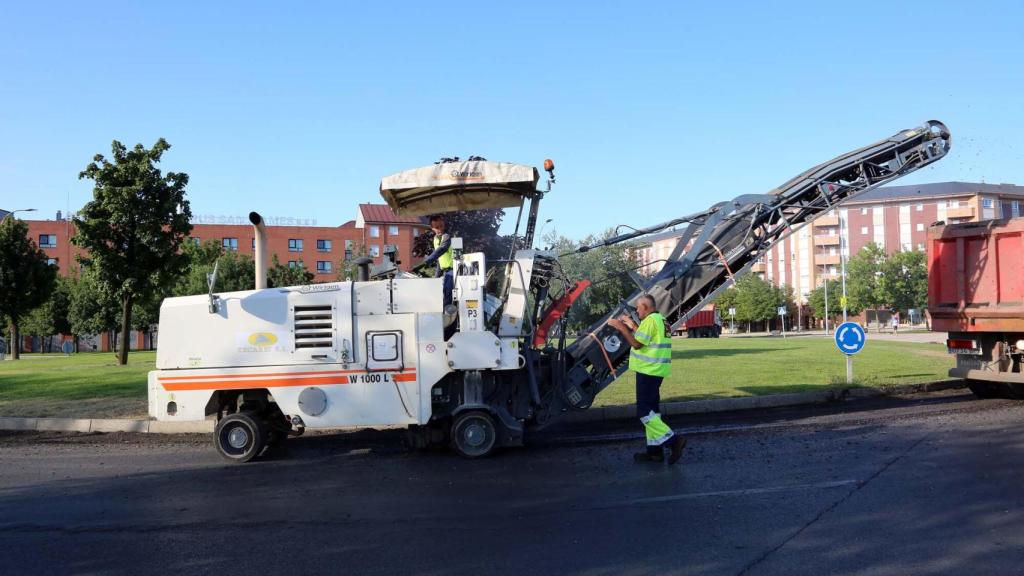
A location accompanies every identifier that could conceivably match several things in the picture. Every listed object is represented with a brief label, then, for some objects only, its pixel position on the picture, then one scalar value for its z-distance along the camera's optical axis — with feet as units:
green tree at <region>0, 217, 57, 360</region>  120.78
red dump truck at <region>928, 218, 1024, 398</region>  38.17
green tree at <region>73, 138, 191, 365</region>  76.74
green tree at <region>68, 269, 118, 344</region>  194.39
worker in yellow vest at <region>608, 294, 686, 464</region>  24.64
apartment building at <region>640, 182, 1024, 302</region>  266.98
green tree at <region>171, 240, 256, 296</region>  149.79
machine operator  27.32
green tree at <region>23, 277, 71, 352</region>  202.28
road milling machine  26.12
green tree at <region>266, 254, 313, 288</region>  141.28
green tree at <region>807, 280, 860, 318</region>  253.03
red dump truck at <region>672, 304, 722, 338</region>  207.92
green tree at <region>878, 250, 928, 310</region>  223.71
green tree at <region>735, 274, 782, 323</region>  263.49
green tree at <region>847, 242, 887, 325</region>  228.02
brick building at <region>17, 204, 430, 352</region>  252.62
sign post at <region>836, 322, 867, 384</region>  43.52
